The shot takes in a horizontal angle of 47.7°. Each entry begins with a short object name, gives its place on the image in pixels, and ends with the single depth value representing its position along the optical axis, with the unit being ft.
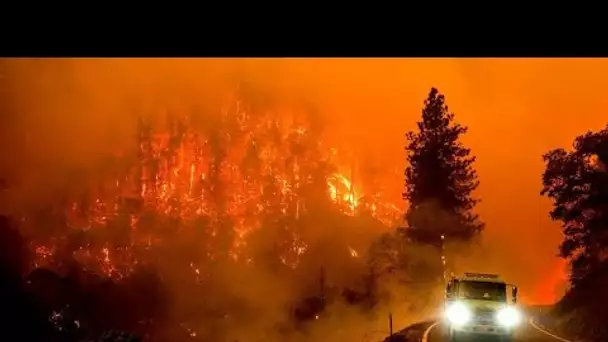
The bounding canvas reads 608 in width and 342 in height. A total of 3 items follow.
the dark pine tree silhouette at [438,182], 212.84
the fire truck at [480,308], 70.59
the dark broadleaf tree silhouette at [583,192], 120.67
